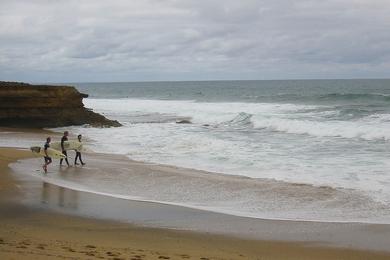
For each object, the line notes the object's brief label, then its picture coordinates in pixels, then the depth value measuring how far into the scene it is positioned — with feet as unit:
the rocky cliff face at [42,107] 95.76
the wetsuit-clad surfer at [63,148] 58.10
